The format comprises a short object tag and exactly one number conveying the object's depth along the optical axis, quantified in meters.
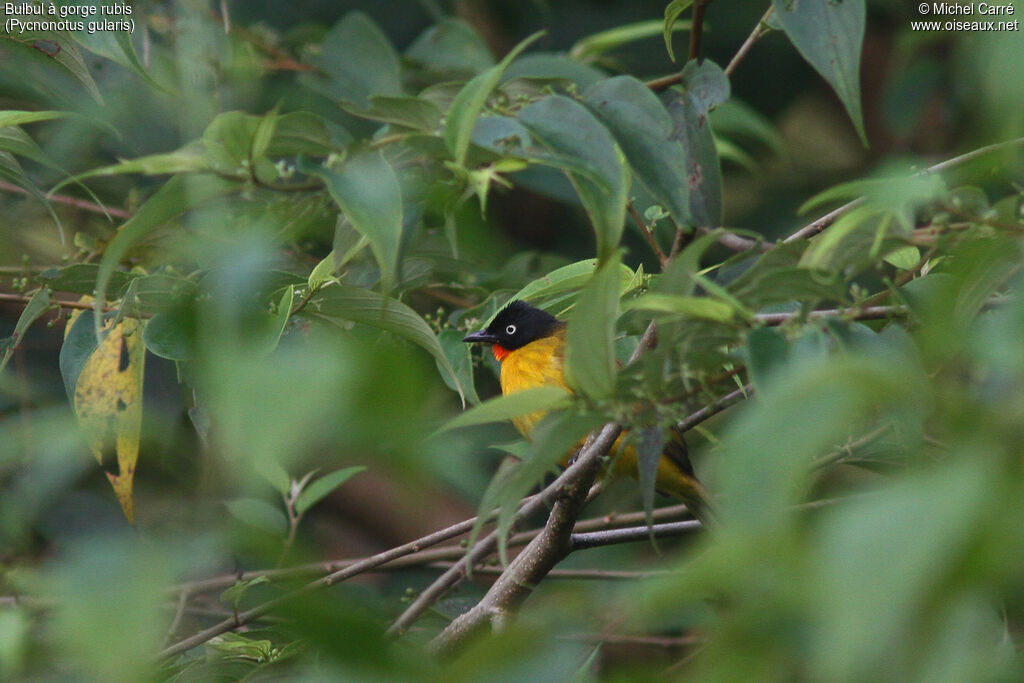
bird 7.20
